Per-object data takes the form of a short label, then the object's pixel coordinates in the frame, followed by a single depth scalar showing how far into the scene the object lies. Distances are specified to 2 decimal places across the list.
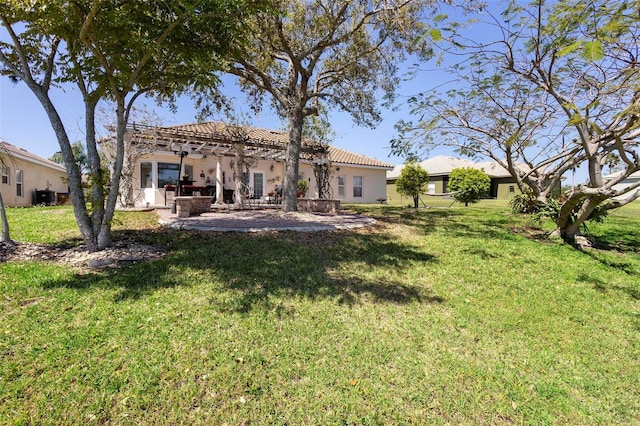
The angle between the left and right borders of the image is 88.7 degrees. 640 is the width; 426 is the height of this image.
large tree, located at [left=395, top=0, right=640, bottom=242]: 4.70
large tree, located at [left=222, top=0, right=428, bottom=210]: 8.94
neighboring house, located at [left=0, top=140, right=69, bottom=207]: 15.11
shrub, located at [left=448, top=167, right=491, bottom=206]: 16.19
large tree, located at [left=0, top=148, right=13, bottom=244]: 5.77
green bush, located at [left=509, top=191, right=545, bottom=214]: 9.12
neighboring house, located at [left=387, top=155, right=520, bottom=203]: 25.09
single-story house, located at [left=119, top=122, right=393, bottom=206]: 11.70
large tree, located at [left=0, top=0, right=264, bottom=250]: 4.80
